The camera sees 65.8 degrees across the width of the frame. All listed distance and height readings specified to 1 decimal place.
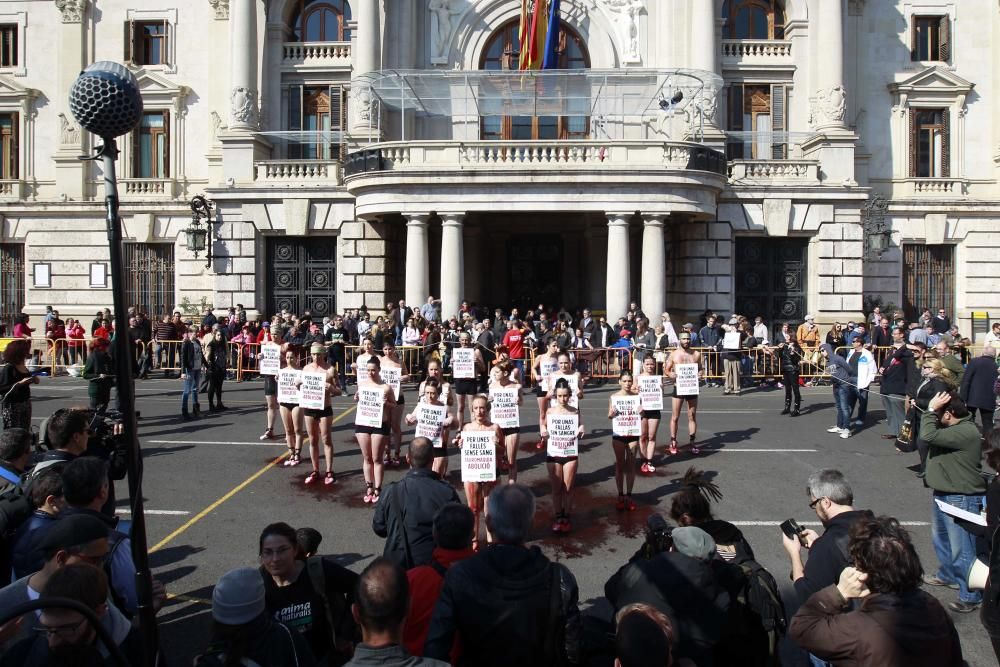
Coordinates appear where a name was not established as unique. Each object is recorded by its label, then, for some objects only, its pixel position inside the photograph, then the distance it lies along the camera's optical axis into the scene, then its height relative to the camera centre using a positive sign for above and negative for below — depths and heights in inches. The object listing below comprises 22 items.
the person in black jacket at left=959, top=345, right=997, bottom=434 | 465.7 -41.3
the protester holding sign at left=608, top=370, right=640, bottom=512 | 390.0 -61.4
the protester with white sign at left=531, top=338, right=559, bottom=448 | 512.4 -36.5
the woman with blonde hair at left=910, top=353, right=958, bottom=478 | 410.0 -35.0
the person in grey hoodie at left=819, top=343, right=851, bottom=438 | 569.6 -55.1
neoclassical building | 938.1 +218.5
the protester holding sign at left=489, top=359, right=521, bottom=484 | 411.8 -52.3
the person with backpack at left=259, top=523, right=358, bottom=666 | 172.6 -63.9
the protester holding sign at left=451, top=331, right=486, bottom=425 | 559.8 -38.6
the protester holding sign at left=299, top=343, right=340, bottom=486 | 440.1 -46.4
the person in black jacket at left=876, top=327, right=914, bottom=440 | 552.7 -46.3
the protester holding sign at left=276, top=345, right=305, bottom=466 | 469.4 -53.4
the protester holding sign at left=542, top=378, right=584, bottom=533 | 359.6 -64.6
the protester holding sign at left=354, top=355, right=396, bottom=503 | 395.9 -58.9
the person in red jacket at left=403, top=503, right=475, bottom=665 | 168.2 -57.8
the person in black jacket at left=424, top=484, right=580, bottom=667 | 148.9 -57.9
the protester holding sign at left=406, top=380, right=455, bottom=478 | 373.4 -49.9
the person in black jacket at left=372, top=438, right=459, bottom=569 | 221.3 -57.6
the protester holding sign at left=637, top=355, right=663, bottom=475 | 466.0 -51.6
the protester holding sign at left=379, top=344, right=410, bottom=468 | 471.6 -46.1
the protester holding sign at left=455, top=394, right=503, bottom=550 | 339.0 -61.8
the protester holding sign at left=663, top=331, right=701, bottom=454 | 519.8 -46.3
